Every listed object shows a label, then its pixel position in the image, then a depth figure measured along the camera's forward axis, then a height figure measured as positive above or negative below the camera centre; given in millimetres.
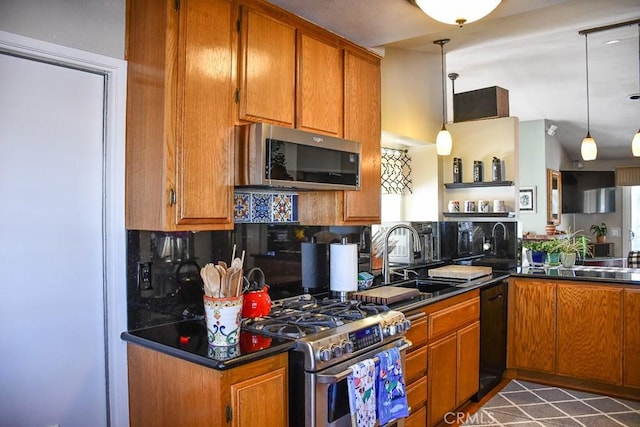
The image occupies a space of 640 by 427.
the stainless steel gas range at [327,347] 1883 -535
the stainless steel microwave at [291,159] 2105 +301
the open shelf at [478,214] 4070 +53
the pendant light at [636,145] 4258 +671
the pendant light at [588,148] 4441 +665
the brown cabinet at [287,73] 2219 +759
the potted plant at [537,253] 4477 -309
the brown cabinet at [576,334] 3520 -888
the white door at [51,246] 1809 -89
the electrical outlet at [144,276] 2117 -236
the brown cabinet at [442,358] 2641 -835
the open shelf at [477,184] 4090 +318
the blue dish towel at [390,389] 2123 -761
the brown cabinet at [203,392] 1676 -638
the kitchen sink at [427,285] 3467 -467
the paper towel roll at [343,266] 2773 -258
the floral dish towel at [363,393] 1956 -718
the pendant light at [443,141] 3779 +631
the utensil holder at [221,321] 1828 -377
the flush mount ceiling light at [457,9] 2156 +976
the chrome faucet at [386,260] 3236 -263
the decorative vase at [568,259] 4199 -345
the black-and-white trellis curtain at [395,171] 4012 +437
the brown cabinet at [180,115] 1909 +451
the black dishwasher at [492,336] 3486 -889
